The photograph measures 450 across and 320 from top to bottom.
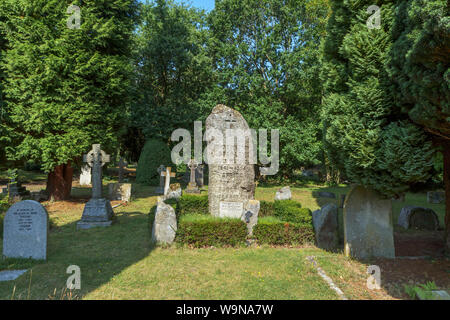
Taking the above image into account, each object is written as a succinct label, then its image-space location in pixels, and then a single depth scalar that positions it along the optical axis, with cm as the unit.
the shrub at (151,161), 2131
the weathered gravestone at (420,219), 959
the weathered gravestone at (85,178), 2033
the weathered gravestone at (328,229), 760
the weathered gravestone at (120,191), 1425
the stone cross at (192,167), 1739
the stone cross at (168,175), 1575
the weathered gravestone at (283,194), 1369
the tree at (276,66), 2059
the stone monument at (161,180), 1752
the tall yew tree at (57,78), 1120
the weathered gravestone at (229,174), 945
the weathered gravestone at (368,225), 664
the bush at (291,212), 825
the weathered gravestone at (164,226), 769
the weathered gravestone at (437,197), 1478
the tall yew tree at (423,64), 382
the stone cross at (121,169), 2153
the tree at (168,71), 2295
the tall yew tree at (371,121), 538
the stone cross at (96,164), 1027
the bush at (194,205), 1048
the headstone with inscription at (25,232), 644
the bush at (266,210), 1010
